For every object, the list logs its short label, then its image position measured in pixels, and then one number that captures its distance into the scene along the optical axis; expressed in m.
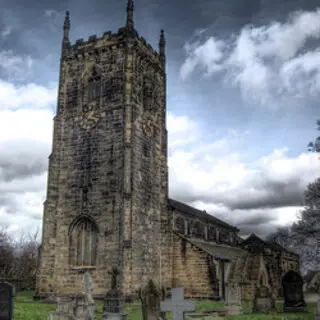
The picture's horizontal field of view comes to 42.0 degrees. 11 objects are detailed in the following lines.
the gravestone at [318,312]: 13.26
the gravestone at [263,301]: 22.36
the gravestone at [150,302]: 13.98
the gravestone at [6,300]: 13.59
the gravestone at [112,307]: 16.80
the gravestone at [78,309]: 16.59
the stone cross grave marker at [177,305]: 12.47
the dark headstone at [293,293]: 23.23
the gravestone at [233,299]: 20.77
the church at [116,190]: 25.78
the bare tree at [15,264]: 51.94
